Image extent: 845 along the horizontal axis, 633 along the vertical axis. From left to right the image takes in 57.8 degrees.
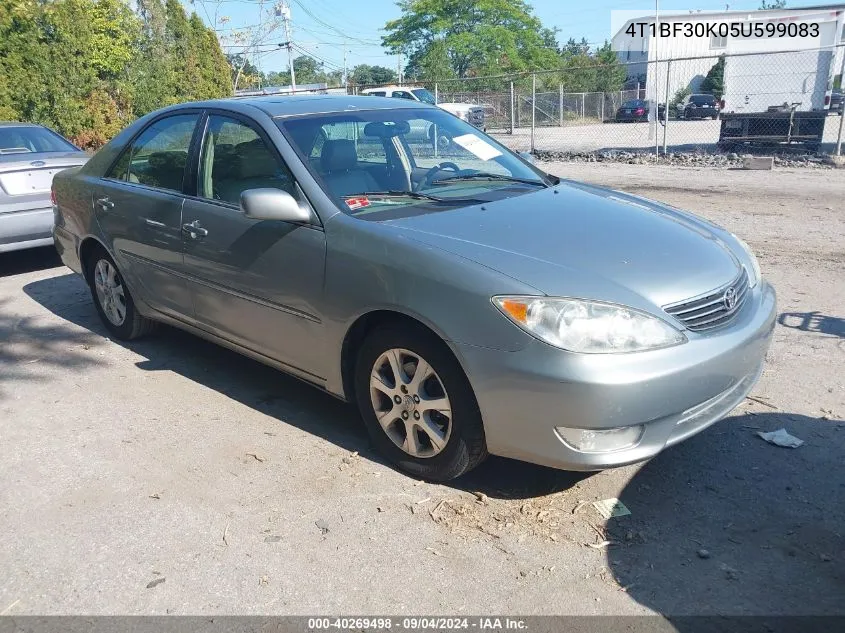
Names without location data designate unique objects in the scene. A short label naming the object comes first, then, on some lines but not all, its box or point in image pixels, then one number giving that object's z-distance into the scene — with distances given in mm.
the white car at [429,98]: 23953
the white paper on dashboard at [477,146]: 4684
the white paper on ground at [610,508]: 3301
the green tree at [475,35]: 49719
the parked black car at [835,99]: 24148
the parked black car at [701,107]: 37438
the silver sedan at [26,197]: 7625
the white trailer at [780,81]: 17703
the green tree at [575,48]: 68994
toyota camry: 3023
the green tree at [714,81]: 42375
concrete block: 14820
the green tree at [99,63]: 17250
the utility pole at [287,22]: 52312
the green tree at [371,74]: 94500
